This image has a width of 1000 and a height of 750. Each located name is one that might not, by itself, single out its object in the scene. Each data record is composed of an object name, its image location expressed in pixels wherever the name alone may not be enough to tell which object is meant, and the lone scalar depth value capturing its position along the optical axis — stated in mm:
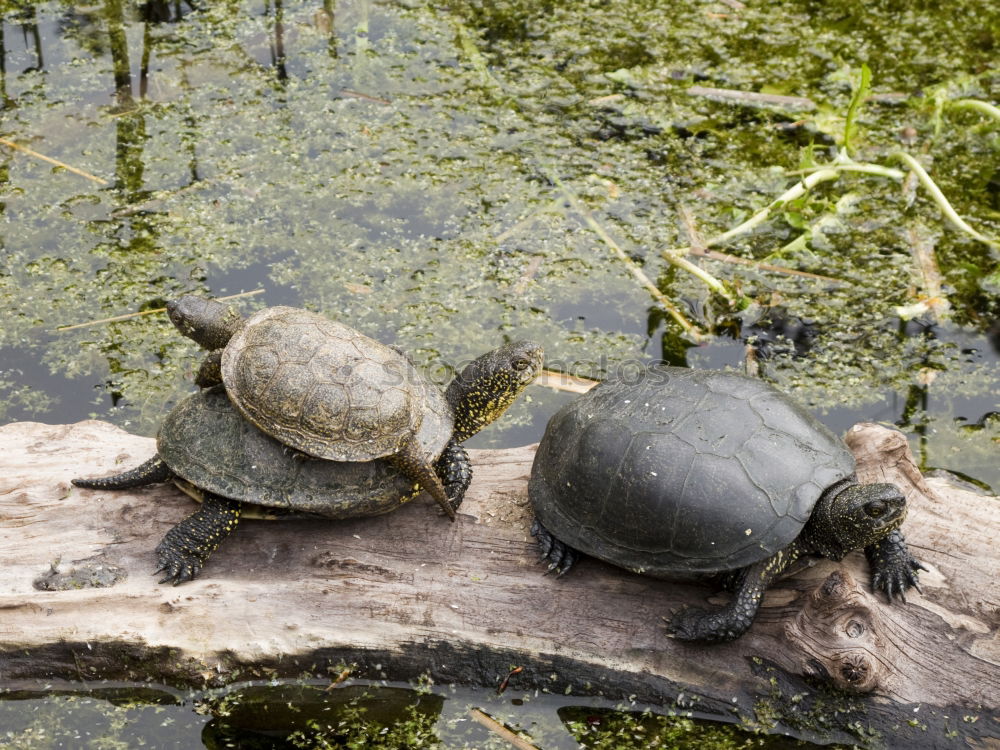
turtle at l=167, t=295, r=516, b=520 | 2885
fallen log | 2740
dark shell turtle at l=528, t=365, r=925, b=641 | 2709
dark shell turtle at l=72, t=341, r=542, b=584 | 2953
